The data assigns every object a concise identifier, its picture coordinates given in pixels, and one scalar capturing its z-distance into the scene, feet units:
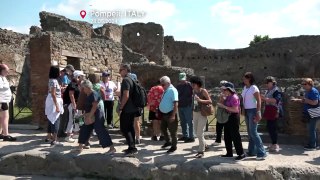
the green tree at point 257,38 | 138.82
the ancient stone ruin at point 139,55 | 25.48
